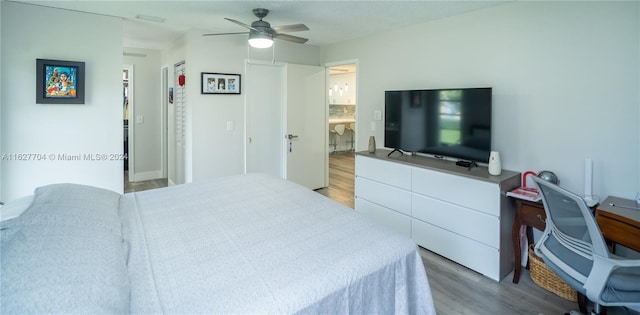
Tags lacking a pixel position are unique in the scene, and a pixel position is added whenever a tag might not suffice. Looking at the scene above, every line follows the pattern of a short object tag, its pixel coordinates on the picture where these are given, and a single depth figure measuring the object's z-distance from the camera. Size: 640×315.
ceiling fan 2.91
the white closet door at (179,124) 4.43
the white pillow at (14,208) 1.54
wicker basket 2.25
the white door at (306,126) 4.75
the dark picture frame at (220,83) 3.98
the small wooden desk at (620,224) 1.72
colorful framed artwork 3.04
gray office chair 1.55
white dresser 2.51
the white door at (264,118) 4.43
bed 1.00
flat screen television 2.78
